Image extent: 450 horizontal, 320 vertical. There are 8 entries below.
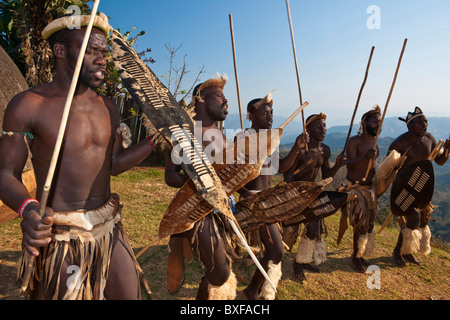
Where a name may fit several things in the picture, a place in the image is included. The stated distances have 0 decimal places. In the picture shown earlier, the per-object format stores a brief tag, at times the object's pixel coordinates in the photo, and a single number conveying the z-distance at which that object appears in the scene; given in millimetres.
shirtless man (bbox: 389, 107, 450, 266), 5371
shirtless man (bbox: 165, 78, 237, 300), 2801
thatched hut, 5347
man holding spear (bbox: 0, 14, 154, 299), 1855
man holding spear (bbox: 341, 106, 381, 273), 5066
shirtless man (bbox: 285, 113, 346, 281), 4750
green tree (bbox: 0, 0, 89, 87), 8289
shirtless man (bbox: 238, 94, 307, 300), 3643
